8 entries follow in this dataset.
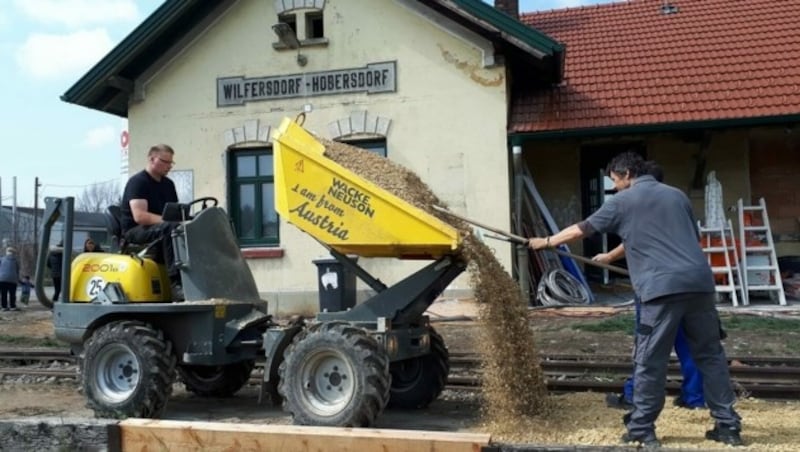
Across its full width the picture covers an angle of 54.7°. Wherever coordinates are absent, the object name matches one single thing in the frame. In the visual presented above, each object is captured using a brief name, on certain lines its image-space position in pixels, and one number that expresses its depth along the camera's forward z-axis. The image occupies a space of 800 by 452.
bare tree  71.44
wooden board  4.51
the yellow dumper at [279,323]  5.48
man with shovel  4.82
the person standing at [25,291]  21.80
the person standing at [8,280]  18.97
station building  12.95
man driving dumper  6.56
